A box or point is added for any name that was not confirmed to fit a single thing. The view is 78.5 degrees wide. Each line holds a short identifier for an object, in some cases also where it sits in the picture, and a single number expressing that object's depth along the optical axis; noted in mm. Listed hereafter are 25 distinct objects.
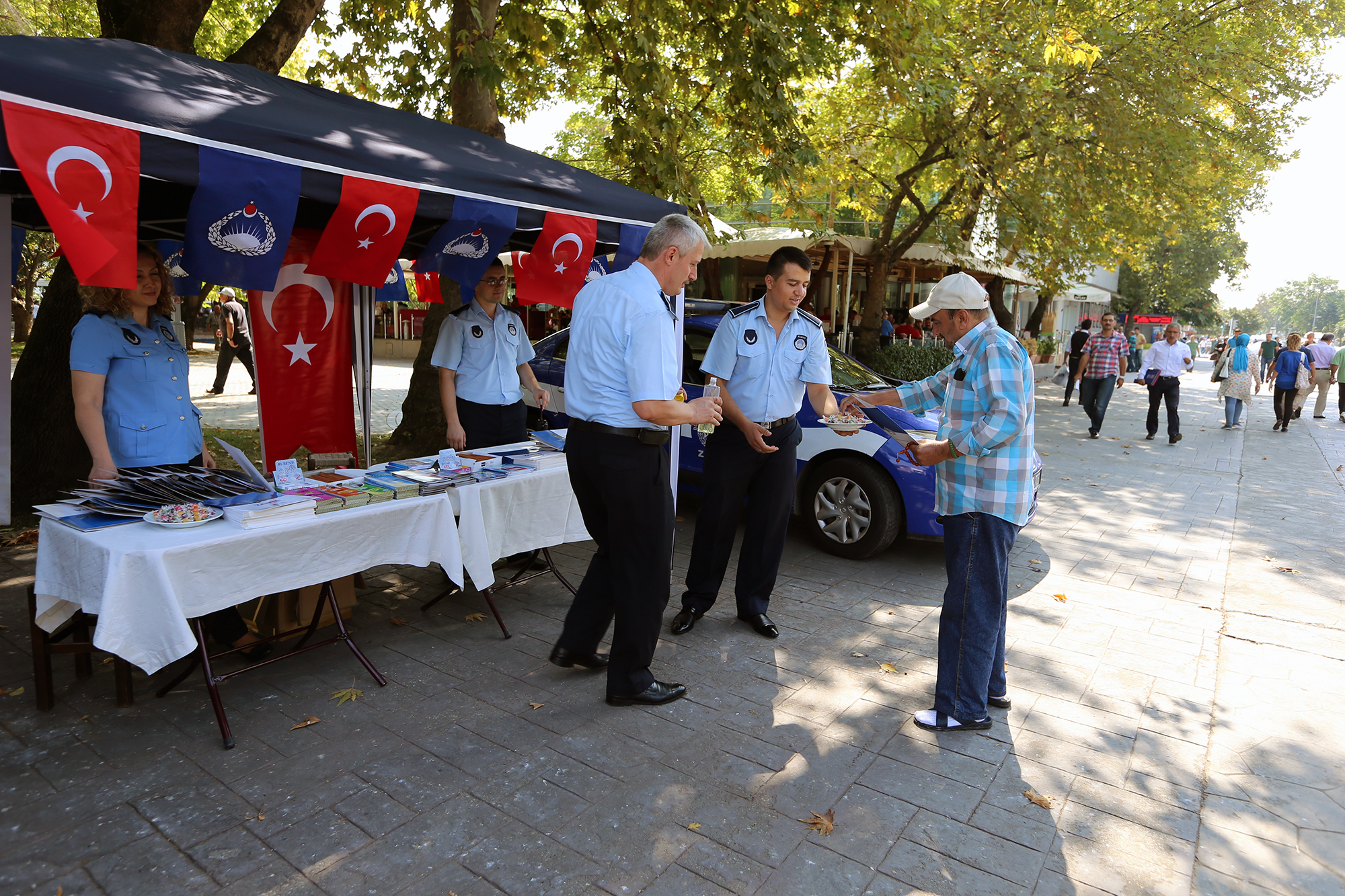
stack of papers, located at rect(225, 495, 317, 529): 3320
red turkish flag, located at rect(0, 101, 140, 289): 2992
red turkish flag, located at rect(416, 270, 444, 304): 7453
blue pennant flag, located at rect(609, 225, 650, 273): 5422
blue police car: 5660
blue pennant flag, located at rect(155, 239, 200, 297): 5199
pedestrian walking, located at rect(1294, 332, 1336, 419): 17109
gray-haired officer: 3131
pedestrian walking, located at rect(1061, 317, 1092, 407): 17625
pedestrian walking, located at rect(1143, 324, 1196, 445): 11812
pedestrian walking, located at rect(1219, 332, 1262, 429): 13750
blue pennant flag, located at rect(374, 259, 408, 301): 6605
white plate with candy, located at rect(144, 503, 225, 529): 3211
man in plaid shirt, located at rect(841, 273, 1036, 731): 3207
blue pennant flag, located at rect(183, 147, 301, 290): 3615
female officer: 3404
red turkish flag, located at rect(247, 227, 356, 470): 5469
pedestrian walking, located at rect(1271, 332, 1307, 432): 14555
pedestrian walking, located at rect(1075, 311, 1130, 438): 11953
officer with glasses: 5074
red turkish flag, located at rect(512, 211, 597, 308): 4996
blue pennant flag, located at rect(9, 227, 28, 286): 5906
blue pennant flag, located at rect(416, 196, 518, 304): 4520
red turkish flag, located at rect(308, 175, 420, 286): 4102
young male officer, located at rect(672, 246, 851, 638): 4371
